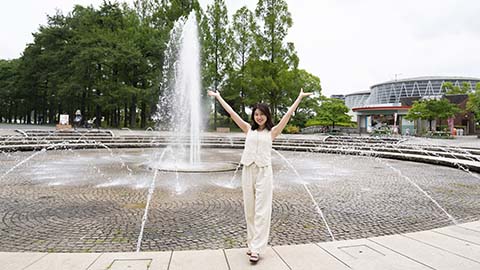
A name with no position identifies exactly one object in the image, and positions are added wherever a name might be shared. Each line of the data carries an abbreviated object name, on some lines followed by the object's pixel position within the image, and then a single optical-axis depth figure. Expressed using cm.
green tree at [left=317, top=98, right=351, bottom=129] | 4422
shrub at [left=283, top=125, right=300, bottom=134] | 4128
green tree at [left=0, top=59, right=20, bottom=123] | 5278
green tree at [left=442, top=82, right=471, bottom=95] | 6600
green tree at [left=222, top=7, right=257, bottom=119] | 4138
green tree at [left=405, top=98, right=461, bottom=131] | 4128
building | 5200
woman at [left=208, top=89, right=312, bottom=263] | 392
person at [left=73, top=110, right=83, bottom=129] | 3051
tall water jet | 1625
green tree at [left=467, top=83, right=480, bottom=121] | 4231
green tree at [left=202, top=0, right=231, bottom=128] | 4266
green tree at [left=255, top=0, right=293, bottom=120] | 3969
